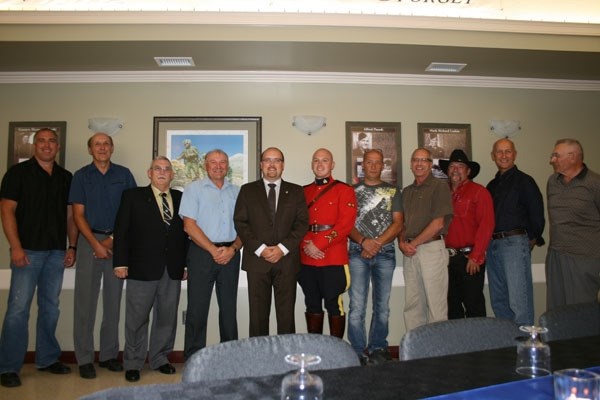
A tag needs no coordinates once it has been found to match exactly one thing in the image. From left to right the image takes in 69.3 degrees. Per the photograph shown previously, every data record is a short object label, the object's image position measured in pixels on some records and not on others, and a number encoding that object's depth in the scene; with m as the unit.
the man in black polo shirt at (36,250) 3.34
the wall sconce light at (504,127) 4.45
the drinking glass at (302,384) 0.93
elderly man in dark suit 3.36
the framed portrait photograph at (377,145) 4.27
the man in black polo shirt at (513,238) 3.62
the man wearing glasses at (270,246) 3.25
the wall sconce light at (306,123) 4.25
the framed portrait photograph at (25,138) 4.10
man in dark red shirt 3.63
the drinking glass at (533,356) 1.17
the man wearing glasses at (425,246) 3.58
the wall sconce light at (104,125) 4.14
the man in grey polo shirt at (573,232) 3.20
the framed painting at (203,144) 4.14
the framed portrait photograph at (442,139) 4.34
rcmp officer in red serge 3.40
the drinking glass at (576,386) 0.89
